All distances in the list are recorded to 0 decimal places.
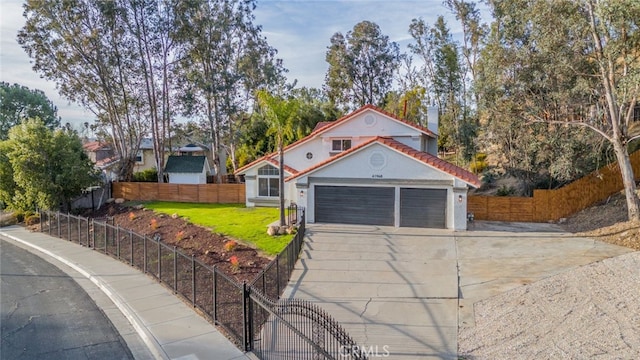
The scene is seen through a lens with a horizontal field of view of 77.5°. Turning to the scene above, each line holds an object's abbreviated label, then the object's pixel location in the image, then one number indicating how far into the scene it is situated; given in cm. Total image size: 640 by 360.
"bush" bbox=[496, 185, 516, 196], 2465
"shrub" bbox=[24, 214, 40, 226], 2466
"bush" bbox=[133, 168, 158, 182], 3684
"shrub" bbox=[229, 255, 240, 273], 1326
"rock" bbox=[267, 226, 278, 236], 1750
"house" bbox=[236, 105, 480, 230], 1911
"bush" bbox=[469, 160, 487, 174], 3314
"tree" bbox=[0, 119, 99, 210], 2394
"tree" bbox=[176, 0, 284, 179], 3269
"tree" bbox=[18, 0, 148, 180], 2866
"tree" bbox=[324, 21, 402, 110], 4644
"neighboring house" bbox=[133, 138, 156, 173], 4547
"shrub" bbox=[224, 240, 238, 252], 1536
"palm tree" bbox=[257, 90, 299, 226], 1739
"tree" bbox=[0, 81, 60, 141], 4544
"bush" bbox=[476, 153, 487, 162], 3656
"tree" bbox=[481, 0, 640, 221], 1597
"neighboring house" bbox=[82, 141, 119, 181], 3712
